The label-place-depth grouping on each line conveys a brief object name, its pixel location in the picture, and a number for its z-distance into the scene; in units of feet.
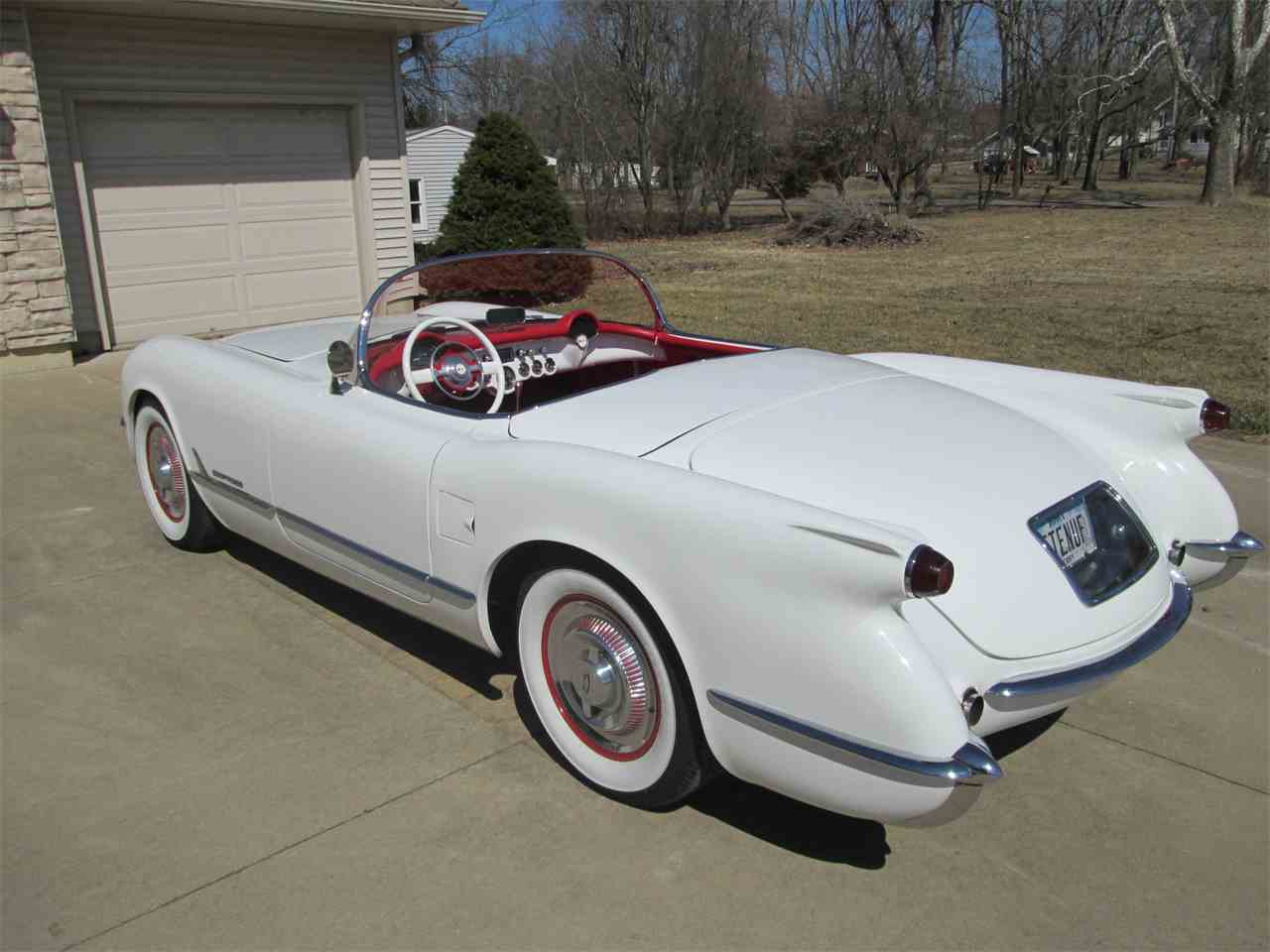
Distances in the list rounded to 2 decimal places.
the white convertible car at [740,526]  7.16
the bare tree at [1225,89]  72.49
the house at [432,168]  73.92
